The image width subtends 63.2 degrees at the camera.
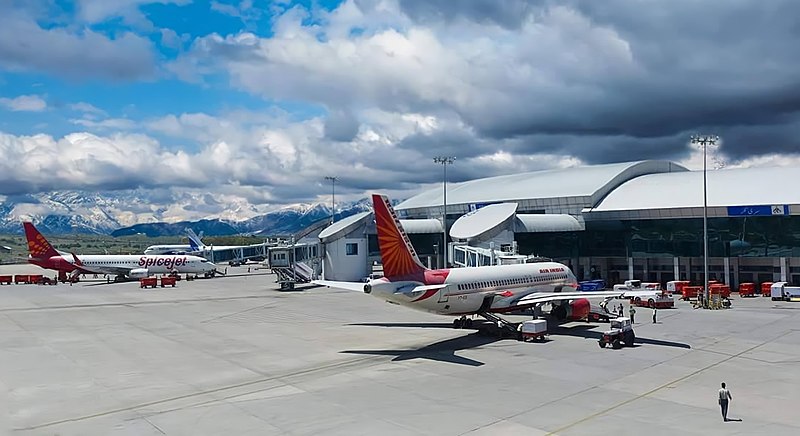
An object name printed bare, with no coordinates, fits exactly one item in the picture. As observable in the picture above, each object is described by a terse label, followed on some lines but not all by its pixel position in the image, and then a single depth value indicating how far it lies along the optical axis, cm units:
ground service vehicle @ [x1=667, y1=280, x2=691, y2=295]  7475
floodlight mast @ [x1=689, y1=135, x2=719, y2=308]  6415
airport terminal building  7694
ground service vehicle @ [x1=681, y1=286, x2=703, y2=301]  6819
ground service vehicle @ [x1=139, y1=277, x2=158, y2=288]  8894
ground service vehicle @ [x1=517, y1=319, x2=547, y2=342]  4047
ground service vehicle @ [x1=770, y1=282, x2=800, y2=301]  6631
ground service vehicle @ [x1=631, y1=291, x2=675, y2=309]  6000
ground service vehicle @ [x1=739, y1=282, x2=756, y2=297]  7162
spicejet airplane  9931
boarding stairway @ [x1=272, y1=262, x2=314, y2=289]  8406
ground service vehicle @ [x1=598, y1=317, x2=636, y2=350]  3815
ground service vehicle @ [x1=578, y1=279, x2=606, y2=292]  7438
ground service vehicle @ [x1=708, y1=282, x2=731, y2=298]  6350
